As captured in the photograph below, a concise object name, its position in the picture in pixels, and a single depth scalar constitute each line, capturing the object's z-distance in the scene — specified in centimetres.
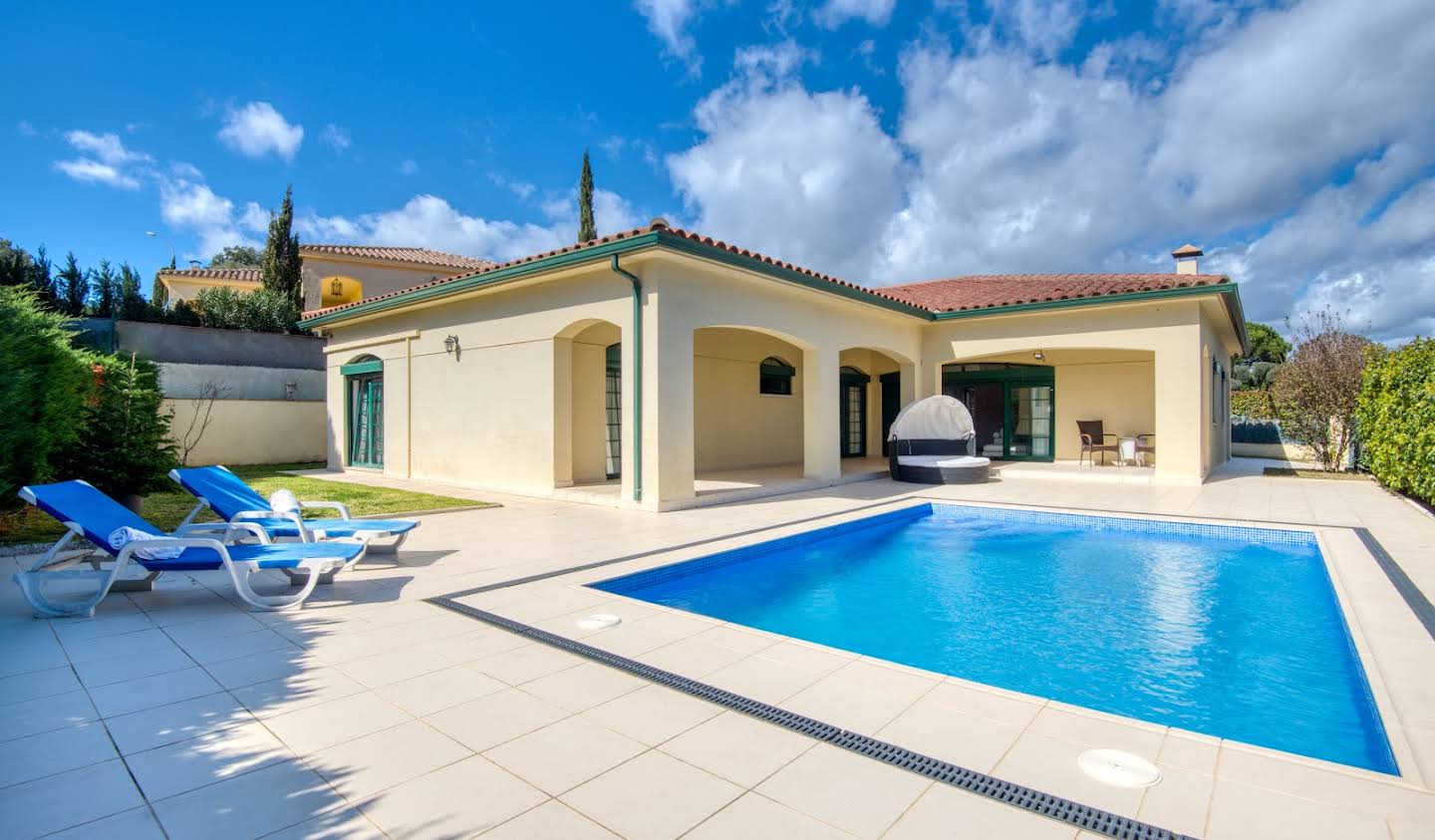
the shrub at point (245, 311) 2069
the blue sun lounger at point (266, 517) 648
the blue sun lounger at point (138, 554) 493
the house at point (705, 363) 1024
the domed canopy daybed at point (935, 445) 1390
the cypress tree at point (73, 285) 1880
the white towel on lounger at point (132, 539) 496
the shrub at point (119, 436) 916
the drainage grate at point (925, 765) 235
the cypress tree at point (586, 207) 3003
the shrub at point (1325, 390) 1714
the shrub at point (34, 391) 714
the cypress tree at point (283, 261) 2741
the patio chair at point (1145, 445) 1673
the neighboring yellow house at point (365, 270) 2312
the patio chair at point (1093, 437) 1689
